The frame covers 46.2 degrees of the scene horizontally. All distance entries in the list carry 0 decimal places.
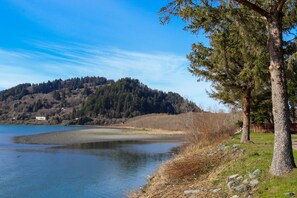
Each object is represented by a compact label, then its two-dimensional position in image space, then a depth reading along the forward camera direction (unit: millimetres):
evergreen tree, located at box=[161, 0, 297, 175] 9727
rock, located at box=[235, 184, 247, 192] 9571
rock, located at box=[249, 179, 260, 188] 9633
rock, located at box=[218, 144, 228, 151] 18094
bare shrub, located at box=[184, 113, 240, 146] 25688
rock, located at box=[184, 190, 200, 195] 11012
